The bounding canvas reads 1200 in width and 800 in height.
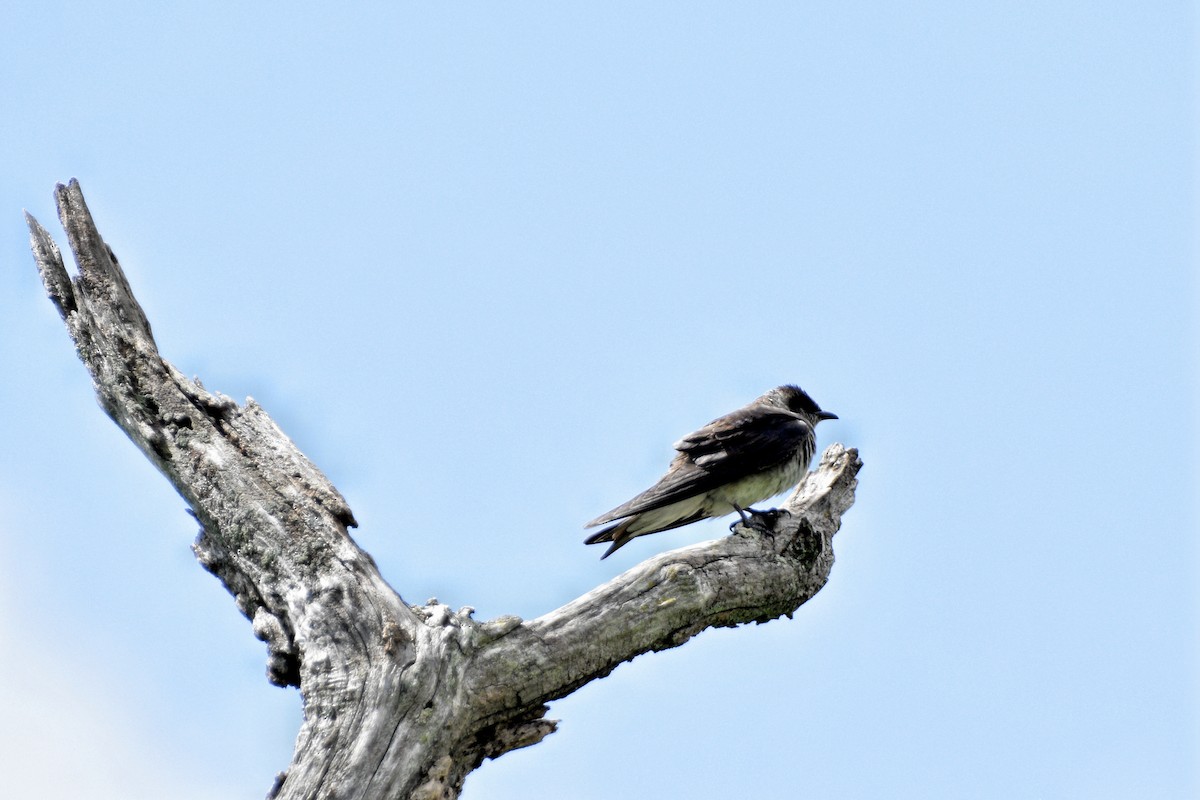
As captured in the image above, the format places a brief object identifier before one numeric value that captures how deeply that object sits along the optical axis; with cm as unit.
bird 1530
